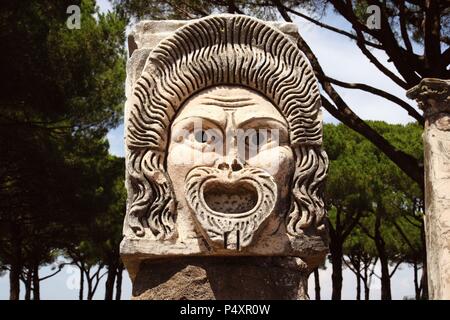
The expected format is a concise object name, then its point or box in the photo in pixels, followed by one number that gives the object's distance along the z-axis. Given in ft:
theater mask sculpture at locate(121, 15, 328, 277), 12.25
